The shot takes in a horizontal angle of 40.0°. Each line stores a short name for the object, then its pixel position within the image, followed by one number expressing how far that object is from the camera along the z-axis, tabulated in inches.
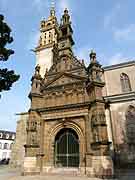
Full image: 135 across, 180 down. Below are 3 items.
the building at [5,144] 1828.2
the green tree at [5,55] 413.1
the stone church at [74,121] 574.9
